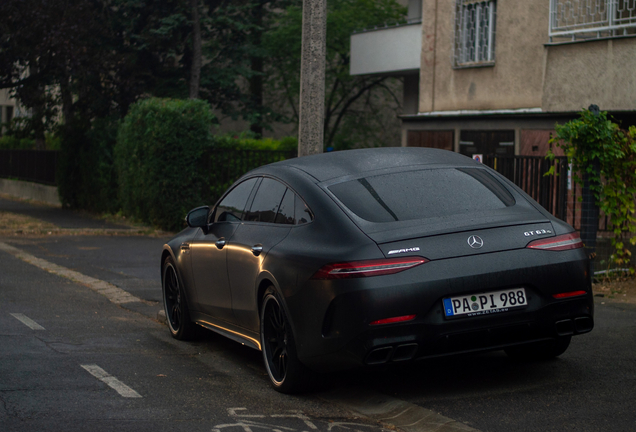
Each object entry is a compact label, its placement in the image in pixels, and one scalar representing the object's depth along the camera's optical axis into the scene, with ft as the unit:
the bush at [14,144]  125.38
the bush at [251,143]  64.64
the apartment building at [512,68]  53.36
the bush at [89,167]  78.48
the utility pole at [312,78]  31.09
